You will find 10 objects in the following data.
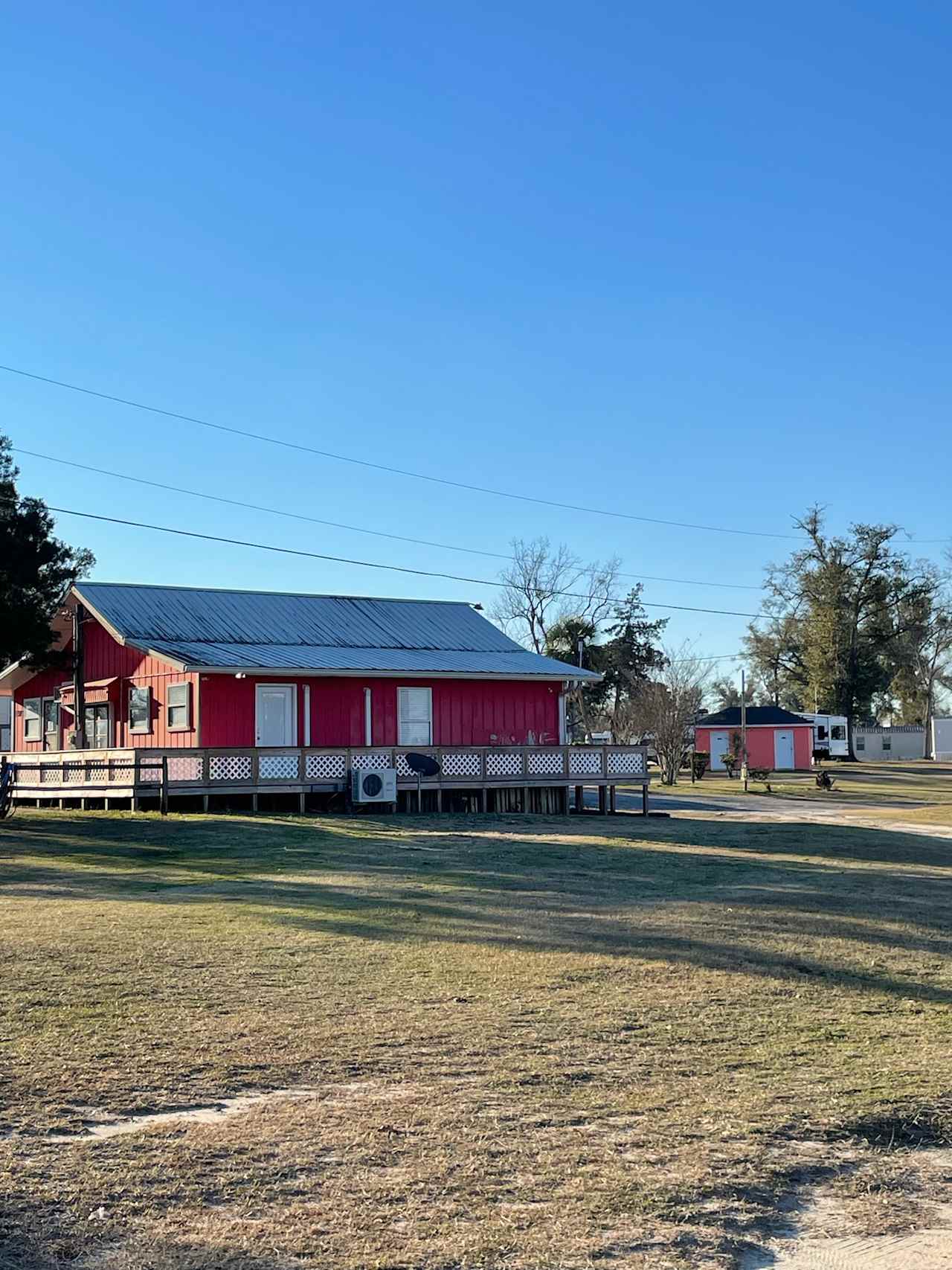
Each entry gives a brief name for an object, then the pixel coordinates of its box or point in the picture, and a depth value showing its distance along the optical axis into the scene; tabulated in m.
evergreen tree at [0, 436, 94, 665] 26.36
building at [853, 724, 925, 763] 92.31
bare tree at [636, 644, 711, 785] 50.44
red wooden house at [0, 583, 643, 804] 28.14
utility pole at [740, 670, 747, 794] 48.66
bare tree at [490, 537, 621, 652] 70.12
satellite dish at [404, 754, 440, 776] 28.41
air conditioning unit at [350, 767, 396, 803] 27.22
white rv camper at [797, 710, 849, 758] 75.25
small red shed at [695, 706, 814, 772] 66.62
